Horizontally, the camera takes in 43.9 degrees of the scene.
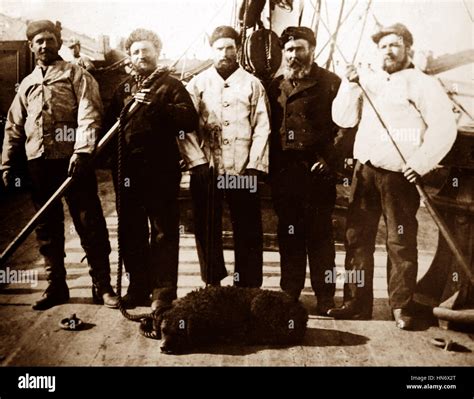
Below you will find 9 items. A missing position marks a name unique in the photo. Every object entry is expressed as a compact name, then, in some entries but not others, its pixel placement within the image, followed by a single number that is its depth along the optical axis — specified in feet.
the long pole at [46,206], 13.04
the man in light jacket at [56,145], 13.29
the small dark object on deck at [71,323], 12.81
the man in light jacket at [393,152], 12.96
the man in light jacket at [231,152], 13.39
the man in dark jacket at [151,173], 13.01
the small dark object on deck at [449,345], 12.50
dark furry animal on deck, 11.95
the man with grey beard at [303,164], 13.37
